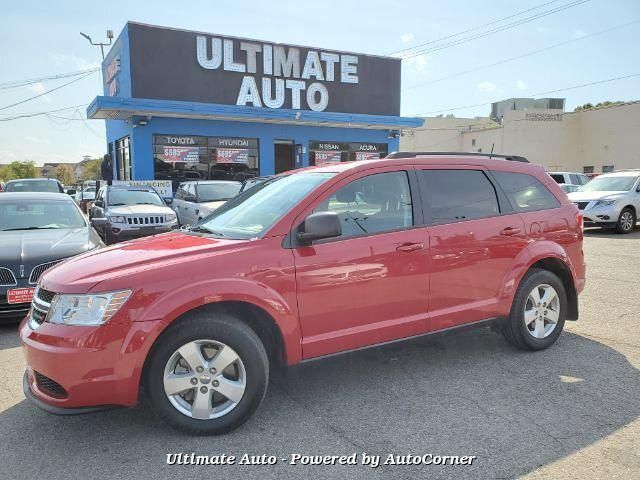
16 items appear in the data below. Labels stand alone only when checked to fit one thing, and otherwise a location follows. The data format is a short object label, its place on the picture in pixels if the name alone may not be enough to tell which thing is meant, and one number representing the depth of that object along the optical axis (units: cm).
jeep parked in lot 1037
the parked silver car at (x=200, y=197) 1159
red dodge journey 292
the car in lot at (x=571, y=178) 2044
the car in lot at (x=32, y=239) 528
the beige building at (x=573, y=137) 3688
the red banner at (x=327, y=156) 2011
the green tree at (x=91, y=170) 8096
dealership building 1661
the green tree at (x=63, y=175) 9435
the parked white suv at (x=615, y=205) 1327
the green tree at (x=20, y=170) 8688
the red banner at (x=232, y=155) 1803
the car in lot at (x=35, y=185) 1349
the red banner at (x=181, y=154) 1708
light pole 2922
